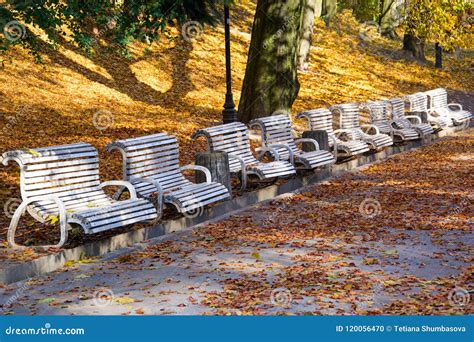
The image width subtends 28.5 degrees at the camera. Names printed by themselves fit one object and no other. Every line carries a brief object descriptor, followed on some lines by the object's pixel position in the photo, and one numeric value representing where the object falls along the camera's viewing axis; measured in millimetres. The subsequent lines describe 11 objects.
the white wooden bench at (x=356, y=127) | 18578
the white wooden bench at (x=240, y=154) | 13648
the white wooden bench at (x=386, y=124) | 20578
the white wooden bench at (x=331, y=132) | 17125
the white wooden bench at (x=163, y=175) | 11141
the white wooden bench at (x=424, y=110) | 23344
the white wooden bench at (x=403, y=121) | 21359
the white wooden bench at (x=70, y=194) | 9383
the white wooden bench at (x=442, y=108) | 25016
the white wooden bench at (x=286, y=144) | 15109
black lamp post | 19547
